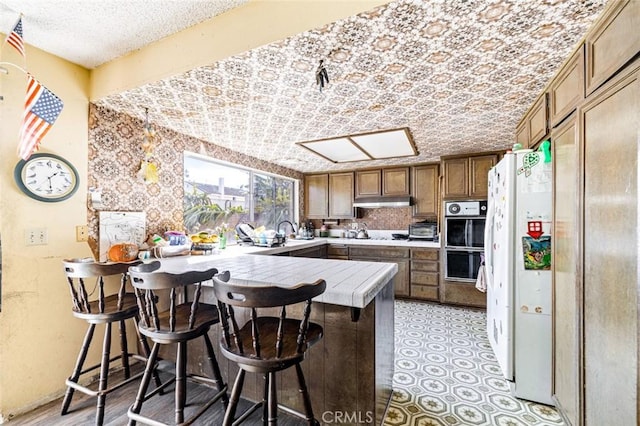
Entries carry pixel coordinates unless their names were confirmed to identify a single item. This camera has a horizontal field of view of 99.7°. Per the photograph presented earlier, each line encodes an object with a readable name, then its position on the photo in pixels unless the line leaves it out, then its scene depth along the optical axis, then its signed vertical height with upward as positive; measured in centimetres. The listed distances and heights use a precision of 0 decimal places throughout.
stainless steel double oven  357 -30
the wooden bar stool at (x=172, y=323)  127 -58
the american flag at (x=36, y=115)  162 +60
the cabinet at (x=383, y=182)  446 +57
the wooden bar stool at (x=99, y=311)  147 -58
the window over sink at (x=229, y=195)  308 +28
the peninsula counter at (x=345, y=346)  139 -71
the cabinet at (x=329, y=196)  488 +37
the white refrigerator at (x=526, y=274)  181 -40
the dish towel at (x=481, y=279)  291 -68
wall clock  174 +25
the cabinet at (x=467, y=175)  362 +57
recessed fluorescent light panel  291 +85
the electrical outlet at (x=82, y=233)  201 -14
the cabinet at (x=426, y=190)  424 +42
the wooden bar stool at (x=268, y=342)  103 -58
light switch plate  176 -15
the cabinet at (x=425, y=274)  388 -84
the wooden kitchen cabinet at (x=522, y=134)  233 +76
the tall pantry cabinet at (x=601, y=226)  100 -4
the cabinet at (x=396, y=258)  403 -65
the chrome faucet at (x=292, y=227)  462 -21
